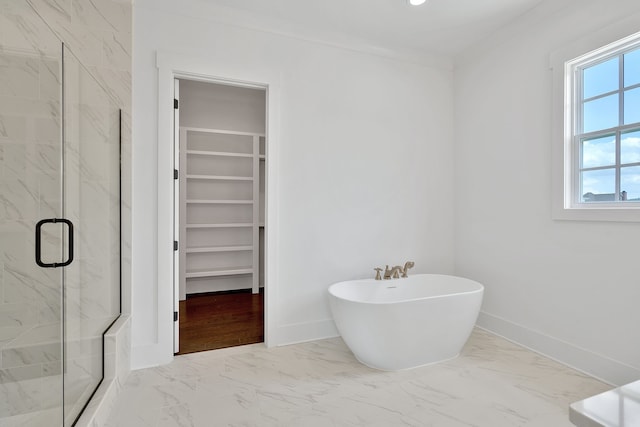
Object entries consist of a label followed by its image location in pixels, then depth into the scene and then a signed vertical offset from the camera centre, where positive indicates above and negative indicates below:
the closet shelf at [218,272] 3.87 -0.77
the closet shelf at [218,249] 3.87 -0.48
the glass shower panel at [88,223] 1.77 -0.09
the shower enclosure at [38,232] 1.53 -0.12
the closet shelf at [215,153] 3.86 +0.72
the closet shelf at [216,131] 3.81 +0.99
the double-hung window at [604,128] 2.03 +0.59
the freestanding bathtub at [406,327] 2.07 -0.79
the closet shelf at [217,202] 3.89 +0.12
